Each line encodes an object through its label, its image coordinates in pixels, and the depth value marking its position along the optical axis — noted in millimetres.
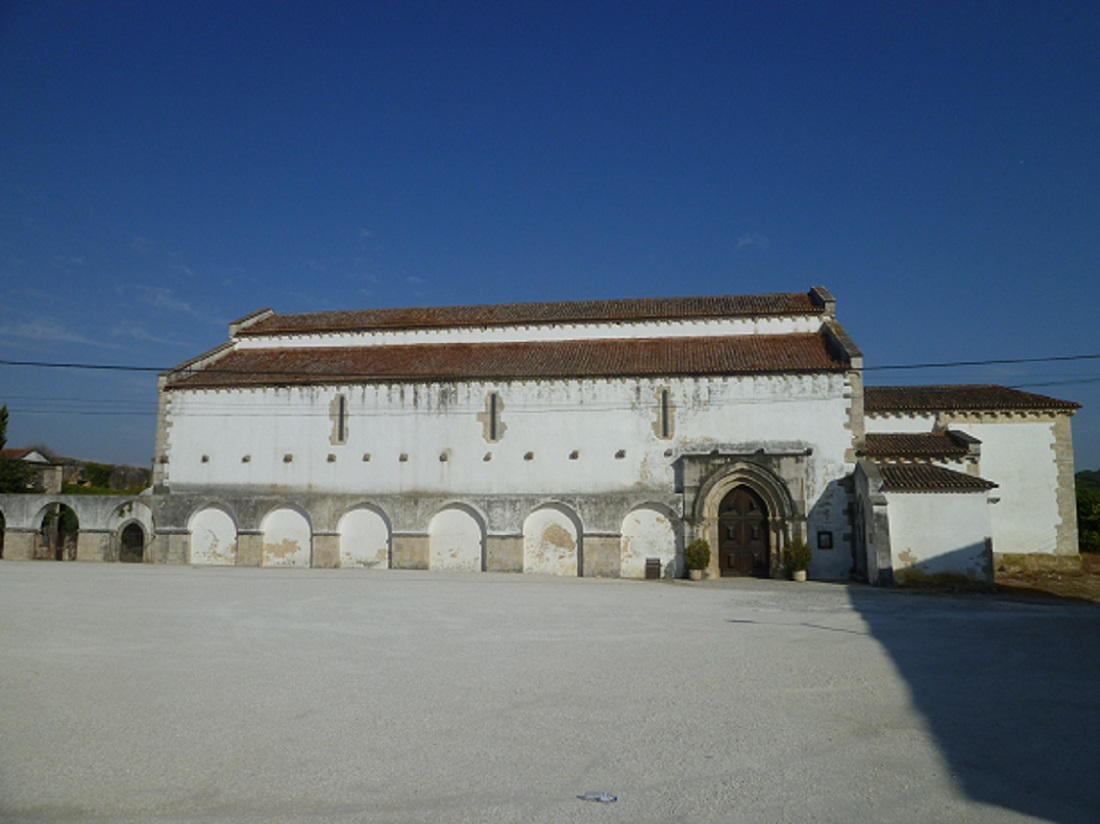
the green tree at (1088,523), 32906
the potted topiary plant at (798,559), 23125
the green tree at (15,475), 36031
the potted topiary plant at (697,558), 23844
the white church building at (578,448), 24906
